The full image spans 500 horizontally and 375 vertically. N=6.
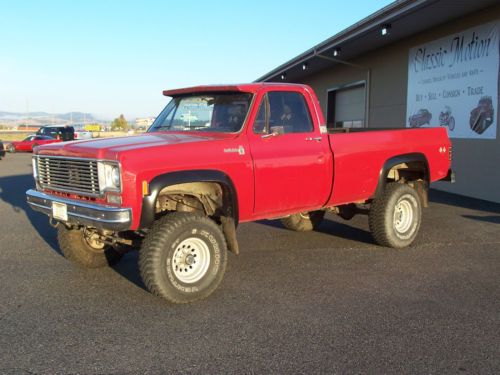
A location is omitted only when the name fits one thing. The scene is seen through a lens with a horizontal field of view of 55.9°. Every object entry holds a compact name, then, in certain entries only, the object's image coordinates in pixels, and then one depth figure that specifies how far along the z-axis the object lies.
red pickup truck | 4.24
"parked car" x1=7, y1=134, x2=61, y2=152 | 34.78
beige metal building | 10.53
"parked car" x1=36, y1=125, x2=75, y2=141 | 35.12
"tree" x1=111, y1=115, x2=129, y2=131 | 123.68
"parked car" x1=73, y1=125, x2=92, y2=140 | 40.83
